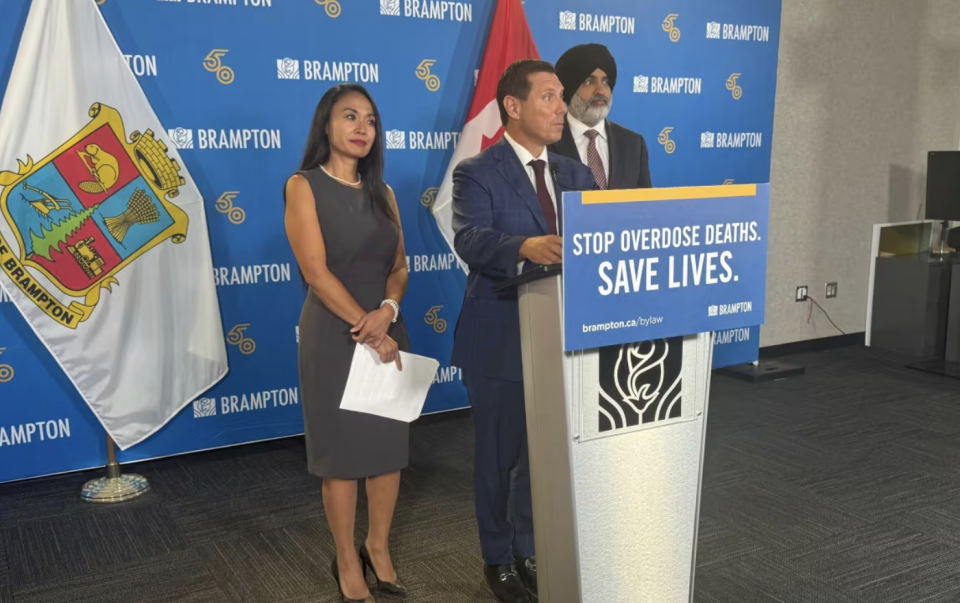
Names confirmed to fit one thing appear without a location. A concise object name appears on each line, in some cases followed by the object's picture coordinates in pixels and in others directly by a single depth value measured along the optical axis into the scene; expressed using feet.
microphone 7.50
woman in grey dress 7.67
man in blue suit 7.36
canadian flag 13.33
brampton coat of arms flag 10.41
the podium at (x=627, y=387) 5.11
